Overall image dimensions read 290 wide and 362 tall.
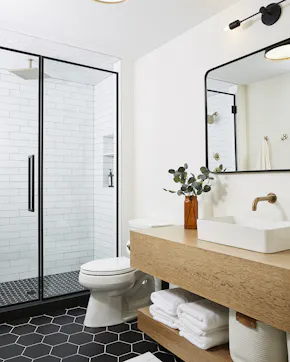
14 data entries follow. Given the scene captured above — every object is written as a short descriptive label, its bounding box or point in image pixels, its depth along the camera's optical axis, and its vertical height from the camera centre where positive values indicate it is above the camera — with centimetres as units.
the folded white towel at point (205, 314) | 185 -81
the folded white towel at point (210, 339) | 184 -94
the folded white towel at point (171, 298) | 213 -83
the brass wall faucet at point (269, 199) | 202 -14
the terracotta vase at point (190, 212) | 243 -27
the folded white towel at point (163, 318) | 211 -95
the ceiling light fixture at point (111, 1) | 193 +104
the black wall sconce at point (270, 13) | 202 +103
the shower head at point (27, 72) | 287 +93
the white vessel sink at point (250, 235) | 159 -31
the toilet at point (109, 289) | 252 -89
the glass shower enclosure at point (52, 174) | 282 +3
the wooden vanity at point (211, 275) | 138 -51
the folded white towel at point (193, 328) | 185 -89
